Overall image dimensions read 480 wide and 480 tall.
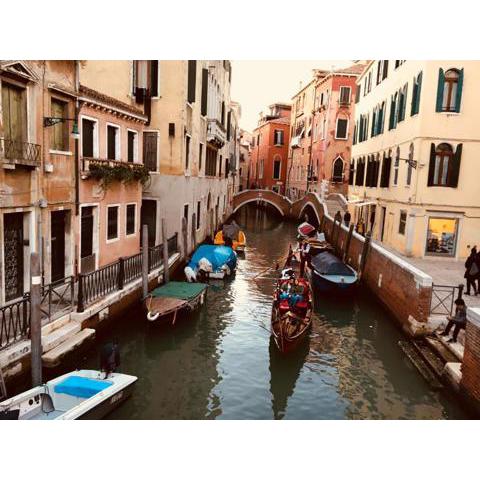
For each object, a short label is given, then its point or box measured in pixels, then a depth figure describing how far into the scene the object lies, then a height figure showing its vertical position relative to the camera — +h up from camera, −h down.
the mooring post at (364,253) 14.27 -2.27
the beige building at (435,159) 13.47 +0.63
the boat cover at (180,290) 10.71 -2.77
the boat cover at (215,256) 14.93 -2.69
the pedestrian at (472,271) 10.62 -1.95
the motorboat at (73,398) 5.53 -2.88
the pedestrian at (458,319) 8.45 -2.40
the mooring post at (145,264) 10.58 -2.12
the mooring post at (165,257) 12.19 -2.29
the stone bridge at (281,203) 33.31 -2.10
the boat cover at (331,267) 14.02 -2.69
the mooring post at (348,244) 17.47 -2.47
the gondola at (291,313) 8.84 -2.73
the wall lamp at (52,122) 8.29 +0.71
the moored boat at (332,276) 13.44 -2.87
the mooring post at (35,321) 6.29 -2.08
